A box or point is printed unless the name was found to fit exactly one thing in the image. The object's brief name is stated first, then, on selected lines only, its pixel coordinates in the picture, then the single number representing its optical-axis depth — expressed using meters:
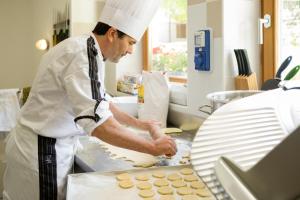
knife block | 1.56
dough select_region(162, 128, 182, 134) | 1.87
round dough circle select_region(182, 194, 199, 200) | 1.00
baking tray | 1.00
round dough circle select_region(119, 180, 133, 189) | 1.07
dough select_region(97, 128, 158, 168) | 1.34
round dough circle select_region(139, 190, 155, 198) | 1.01
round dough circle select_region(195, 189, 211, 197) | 1.04
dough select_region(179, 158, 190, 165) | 1.31
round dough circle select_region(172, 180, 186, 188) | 1.09
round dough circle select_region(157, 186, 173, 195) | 1.04
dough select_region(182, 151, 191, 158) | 1.42
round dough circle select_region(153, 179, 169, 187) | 1.09
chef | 1.16
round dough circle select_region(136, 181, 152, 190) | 1.06
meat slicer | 0.31
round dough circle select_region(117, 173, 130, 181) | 1.13
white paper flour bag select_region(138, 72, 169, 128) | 2.04
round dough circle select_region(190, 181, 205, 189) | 1.09
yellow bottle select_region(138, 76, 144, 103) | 2.10
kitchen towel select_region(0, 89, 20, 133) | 2.79
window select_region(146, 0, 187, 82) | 2.40
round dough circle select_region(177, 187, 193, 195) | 1.04
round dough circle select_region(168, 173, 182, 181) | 1.14
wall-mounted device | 1.67
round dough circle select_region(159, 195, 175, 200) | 1.00
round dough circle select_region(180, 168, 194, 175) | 1.20
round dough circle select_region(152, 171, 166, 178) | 1.16
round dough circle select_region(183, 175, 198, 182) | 1.14
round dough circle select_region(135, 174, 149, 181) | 1.14
